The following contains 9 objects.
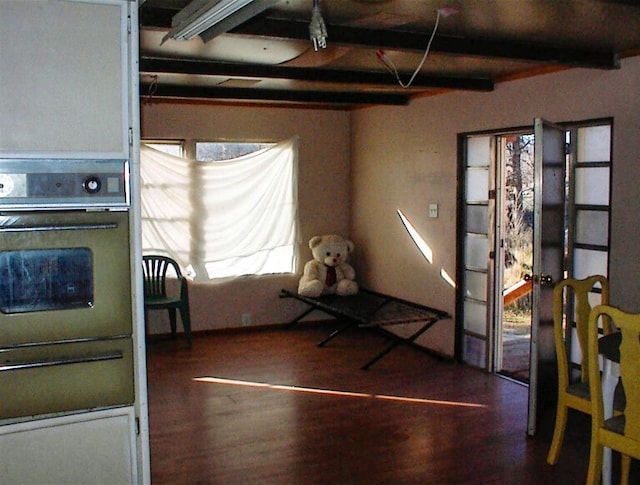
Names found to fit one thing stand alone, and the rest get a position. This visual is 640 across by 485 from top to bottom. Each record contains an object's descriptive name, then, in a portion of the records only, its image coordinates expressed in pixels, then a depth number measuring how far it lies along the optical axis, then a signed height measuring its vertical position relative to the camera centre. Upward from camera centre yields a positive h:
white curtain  6.23 -0.06
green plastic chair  5.95 -0.74
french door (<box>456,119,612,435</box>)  3.96 -0.15
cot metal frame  5.48 -0.90
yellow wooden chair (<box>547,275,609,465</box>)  3.51 -0.78
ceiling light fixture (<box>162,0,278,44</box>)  2.15 +0.64
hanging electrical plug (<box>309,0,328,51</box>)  2.06 +0.54
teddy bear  6.62 -0.62
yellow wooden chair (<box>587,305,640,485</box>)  2.66 -0.81
